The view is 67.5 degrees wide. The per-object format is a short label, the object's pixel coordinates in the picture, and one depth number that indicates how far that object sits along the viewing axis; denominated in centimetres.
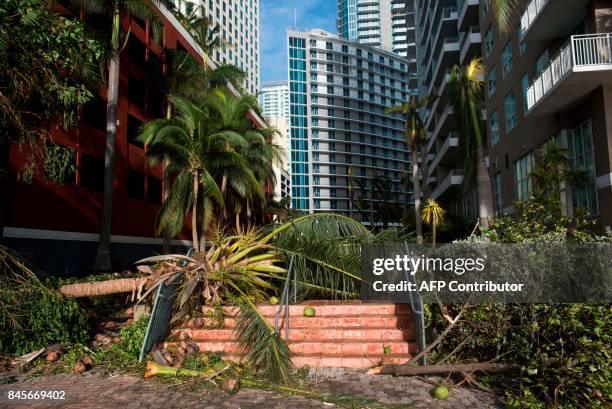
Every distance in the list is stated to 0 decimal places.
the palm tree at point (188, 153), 1962
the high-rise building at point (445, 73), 3728
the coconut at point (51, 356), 709
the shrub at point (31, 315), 703
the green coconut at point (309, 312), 761
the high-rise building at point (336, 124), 11269
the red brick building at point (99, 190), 1803
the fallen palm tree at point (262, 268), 793
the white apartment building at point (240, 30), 7450
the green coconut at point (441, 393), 511
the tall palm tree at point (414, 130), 3353
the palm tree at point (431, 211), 2680
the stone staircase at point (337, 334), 671
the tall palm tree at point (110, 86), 1948
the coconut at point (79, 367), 655
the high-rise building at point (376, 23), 16662
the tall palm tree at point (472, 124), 2002
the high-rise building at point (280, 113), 9644
